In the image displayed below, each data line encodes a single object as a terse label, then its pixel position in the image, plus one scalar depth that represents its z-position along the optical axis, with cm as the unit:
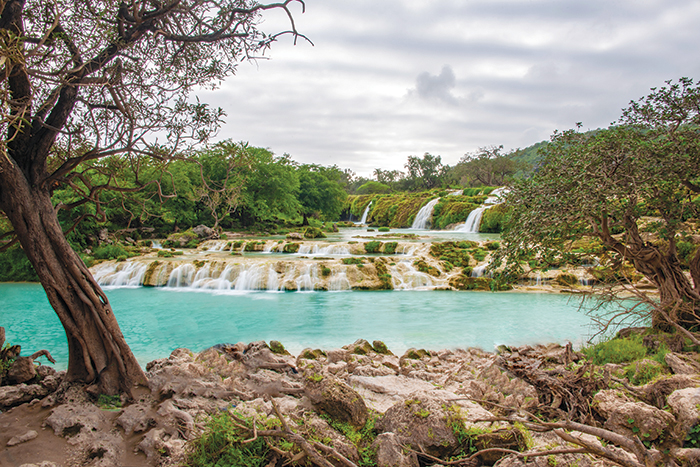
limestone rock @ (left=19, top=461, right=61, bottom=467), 278
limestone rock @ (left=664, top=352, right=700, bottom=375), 435
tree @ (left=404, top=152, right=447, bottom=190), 6328
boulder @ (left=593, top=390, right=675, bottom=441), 308
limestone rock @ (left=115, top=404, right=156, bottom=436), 358
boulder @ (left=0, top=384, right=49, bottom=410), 392
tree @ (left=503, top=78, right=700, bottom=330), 507
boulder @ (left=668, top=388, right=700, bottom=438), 297
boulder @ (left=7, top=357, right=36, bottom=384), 436
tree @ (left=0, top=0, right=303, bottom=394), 366
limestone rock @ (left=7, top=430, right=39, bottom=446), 328
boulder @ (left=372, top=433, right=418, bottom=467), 288
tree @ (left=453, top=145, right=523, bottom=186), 5506
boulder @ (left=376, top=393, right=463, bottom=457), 303
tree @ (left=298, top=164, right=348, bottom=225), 3518
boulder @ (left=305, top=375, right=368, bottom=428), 345
